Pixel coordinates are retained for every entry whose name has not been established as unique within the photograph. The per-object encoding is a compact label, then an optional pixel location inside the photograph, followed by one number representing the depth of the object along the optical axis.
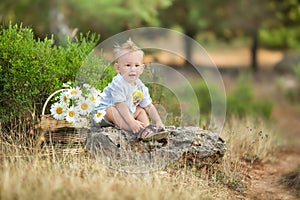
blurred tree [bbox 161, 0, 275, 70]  32.49
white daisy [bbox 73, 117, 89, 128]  9.30
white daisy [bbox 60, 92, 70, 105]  9.56
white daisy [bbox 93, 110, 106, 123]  9.20
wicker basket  9.36
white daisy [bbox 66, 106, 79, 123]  9.30
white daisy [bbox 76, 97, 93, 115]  9.40
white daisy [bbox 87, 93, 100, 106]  9.40
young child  9.16
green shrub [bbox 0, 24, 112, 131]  10.24
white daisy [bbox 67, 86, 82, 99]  9.51
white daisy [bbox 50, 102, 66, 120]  9.41
